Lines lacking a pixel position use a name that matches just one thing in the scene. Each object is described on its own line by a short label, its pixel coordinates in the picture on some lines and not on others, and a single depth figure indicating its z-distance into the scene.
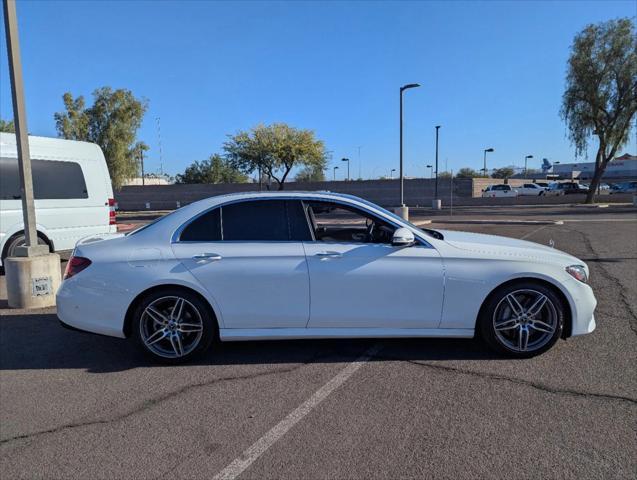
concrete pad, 6.37
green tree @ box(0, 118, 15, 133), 33.84
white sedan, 4.31
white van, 8.66
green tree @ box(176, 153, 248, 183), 75.31
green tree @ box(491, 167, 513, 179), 113.47
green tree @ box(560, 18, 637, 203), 33.34
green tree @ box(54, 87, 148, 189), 34.69
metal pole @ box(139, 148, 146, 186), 37.37
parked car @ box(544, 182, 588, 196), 47.84
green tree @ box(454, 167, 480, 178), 110.64
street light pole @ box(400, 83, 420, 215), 22.58
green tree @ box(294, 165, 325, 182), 85.01
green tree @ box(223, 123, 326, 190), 41.97
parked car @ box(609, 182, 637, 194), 54.42
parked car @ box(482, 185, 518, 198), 46.72
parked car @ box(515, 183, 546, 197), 51.21
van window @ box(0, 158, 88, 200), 8.70
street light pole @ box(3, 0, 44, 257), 6.46
